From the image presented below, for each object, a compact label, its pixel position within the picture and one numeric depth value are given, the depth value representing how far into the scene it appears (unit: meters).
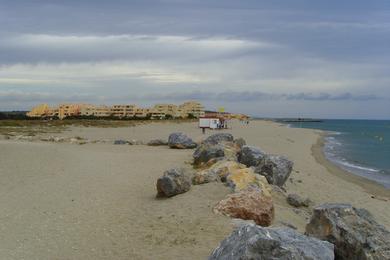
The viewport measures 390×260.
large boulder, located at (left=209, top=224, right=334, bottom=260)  4.95
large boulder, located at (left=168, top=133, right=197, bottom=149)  25.02
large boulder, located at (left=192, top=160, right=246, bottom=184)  12.12
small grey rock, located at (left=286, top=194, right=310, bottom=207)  11.99
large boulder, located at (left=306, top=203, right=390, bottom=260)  6.28
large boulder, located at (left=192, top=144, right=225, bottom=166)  16.80
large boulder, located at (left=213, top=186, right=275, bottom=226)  8.79
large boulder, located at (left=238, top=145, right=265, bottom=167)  15.80
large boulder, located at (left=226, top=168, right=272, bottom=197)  10.97
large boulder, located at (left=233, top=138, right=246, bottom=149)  20.87
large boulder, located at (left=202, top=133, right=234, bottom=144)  21.92
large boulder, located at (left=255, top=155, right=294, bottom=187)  13.78
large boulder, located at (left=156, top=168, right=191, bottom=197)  10.96
